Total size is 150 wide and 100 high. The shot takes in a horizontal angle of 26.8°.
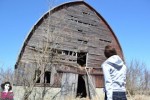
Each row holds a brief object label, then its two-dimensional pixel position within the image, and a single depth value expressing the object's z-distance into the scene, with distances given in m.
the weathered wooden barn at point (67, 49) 18.12
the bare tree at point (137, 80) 23.66
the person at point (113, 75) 4.68
